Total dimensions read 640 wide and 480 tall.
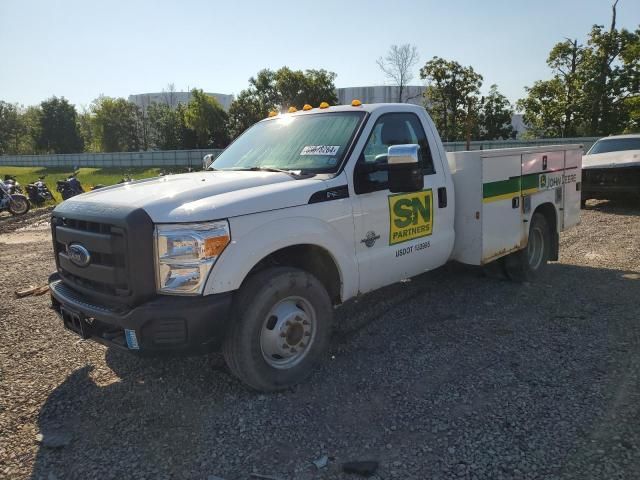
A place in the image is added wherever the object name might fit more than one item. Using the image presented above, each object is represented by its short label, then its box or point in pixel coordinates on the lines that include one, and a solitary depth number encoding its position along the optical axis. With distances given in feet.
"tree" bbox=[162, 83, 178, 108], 304.91
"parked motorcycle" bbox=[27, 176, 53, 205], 50.65
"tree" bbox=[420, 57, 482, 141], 116.98
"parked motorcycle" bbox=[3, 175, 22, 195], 44.39
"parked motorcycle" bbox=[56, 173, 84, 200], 50.66
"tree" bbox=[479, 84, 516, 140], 122.52
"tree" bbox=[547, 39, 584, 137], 106.63
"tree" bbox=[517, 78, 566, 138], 110.83
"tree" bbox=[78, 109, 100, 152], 272.10
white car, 35.50
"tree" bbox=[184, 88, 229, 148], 165.37
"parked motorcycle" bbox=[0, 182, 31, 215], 43.27
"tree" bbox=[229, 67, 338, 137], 140.56
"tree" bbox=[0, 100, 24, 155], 277.44
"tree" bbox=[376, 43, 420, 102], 146.93
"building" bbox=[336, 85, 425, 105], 271.49
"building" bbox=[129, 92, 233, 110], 331.32
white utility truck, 9.99
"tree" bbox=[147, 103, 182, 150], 193.28
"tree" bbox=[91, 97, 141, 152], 227.61
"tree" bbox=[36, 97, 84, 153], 224.12
